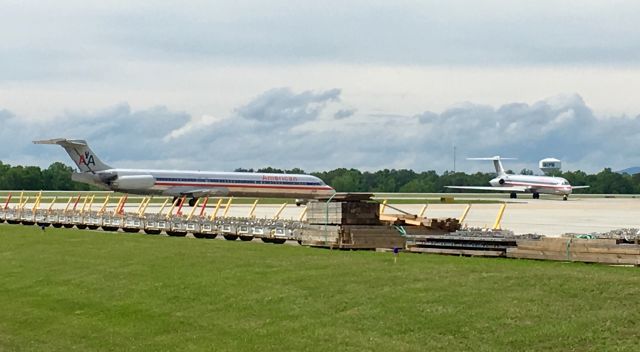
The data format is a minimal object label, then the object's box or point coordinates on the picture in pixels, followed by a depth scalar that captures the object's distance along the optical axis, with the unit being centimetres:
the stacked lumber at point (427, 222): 3431
